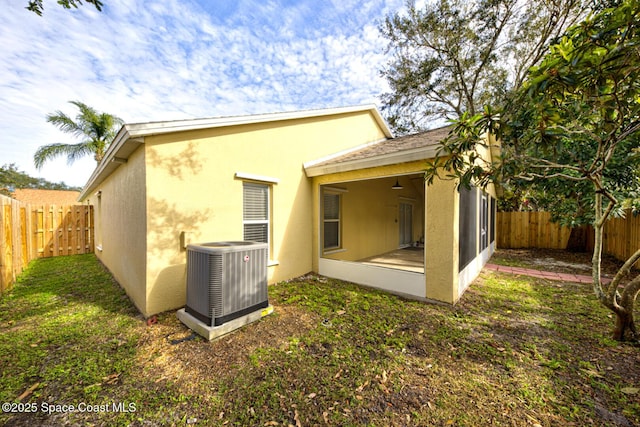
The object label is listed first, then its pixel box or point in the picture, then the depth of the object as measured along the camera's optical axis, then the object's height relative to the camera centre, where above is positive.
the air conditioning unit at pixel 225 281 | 3.54 -1.04
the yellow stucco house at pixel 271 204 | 4.26 +0.20
